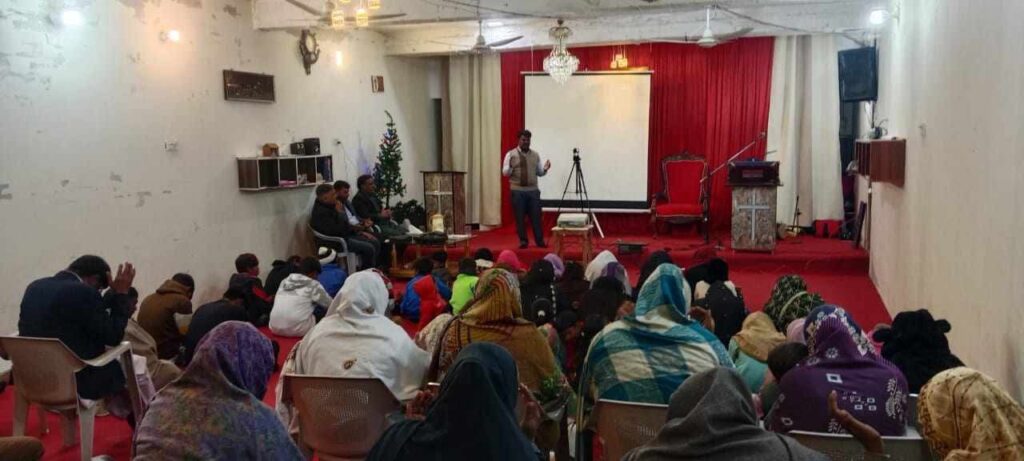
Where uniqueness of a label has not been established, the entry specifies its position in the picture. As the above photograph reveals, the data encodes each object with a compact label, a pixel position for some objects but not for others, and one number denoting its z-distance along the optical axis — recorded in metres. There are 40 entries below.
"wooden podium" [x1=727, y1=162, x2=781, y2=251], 8.05
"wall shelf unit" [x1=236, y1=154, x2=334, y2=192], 7.16
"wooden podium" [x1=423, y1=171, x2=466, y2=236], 9.55
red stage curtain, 9.37
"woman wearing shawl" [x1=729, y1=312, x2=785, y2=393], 3.24
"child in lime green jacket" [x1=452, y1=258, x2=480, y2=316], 4.88
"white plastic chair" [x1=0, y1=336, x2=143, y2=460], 3.39
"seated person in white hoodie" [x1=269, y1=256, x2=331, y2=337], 5.89
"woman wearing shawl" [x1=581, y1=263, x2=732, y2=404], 2.59
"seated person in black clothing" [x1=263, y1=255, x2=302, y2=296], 6.54
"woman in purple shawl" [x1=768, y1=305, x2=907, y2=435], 2.30
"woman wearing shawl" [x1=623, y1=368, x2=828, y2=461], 1.58
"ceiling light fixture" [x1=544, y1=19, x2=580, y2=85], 8.05
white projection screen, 9.69
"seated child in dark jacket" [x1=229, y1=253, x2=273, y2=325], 6.25
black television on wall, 7.56
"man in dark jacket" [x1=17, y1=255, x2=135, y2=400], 3.50
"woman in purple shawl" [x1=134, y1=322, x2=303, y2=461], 2.05
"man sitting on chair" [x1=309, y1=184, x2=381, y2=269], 7.82
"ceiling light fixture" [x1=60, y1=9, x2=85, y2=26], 5.26
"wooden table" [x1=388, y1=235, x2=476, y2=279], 8.33
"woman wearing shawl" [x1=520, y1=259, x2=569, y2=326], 4.42
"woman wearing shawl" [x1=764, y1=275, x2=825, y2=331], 3.94
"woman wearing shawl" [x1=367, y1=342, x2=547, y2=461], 1.88
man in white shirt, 8.81
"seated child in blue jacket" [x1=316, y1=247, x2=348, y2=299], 6.70
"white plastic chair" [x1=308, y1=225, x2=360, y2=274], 7.83
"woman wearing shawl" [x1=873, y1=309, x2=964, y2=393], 2.82
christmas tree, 9.27
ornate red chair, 9.38
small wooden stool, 8.00
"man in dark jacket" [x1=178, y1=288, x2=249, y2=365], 4.14
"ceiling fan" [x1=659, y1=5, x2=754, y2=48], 7.37
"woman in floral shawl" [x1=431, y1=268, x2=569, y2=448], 2.91
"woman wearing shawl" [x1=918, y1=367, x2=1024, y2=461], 1.97
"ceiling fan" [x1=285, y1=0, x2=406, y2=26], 6.98
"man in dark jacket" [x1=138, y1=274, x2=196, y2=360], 4.79
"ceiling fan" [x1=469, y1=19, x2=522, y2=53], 8.09
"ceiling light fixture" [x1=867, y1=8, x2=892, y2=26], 7.48
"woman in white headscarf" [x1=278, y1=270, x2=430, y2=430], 3.01
